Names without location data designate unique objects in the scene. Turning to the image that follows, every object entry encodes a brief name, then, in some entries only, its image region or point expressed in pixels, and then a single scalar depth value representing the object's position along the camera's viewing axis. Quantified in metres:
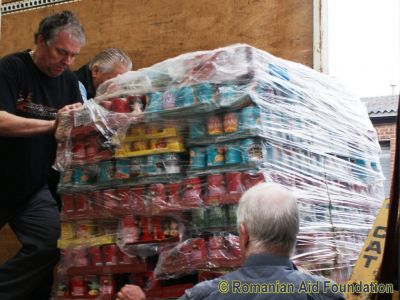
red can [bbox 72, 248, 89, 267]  3.81
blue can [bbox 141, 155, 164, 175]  3.63
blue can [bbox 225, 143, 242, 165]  3.39
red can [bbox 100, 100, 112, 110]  3.89
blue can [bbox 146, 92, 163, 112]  3.67
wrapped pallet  3.41
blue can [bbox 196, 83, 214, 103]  3.50
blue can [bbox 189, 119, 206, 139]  3.56
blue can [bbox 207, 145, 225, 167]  3.46
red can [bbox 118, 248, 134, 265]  3.64
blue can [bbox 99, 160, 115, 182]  3.81
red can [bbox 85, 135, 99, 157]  3.90
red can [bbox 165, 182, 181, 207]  3.52
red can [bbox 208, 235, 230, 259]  3.31
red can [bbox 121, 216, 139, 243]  3.65
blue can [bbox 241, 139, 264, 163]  3.34
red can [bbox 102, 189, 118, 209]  3.75
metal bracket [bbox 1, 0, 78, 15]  6.11
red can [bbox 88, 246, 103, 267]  3.75
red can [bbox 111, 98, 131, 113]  3.84
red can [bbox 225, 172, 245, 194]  3.33
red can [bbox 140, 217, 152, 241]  3.62
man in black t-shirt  4.05
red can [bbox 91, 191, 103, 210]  3.82
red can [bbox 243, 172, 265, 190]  3.29
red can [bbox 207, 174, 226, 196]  3.39
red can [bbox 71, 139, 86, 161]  3.94
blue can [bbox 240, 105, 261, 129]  3.37
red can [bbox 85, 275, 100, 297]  3.77
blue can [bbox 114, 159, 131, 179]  3.73
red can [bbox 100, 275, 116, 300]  3.70
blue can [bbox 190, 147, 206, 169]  3.54
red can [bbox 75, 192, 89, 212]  3.89
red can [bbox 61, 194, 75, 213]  3.95
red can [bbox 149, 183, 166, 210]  3.55
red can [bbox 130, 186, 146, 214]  3.63
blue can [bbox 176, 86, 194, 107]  3.55
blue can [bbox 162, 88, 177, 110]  3.62
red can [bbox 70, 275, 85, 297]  3.82
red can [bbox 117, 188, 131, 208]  3.69
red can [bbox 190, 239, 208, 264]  3.38
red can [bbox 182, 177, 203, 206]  3.44
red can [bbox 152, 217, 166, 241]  3.58
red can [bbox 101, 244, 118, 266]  3.70
